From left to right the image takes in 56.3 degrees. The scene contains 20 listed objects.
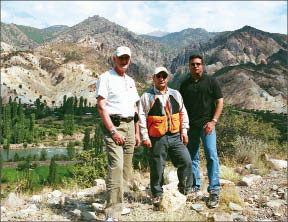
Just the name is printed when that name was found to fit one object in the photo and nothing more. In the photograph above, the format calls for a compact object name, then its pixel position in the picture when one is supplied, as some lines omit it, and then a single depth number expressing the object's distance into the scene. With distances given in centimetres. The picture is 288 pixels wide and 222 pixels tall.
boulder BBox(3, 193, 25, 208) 458
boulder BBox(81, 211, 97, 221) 400
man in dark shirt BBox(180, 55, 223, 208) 491
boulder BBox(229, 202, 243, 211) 446
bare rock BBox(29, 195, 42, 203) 507
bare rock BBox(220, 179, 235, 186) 583
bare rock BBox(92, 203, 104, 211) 463
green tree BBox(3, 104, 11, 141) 10056
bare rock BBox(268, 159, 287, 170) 770
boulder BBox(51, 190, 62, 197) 558
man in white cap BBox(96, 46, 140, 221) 377
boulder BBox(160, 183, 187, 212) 430
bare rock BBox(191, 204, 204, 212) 431
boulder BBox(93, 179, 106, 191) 620
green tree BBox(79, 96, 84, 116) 14005
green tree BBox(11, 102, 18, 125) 11596
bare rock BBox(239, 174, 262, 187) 604
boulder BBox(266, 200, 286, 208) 451
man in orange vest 460
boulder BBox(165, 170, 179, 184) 661
